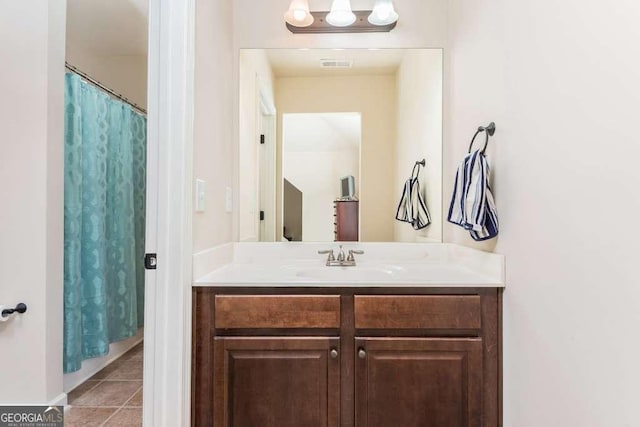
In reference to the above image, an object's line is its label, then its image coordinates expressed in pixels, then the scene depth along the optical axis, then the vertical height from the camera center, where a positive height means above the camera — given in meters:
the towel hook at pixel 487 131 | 1.34 +0.33
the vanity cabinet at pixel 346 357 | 1.25 -0.54
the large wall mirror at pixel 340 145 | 1.88 +0.38
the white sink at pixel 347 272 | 1.55 -0.29
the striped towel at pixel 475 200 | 1.27 +0.05
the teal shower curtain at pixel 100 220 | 1.94 -0.06
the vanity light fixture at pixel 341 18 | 1.80 +1.03
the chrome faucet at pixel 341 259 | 1.75 -0.25
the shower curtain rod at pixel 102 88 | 2.01 +0.80
